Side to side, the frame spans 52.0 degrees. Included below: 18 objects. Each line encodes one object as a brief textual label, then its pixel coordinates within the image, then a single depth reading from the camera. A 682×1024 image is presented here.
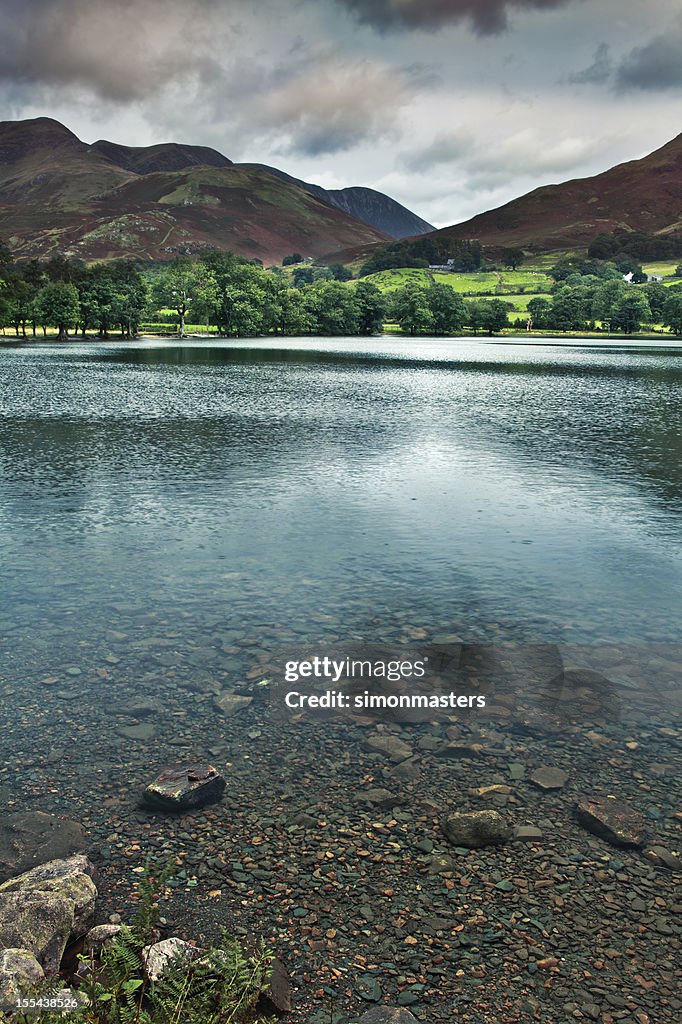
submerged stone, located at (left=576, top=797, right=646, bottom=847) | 11.16
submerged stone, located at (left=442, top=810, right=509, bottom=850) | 11.06
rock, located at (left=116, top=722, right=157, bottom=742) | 13.77
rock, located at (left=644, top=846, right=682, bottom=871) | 10.61
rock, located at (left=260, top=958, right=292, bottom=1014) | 7.99
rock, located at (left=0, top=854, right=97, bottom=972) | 8.22
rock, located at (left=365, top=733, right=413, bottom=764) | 13.46
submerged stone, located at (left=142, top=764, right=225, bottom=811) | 11.59
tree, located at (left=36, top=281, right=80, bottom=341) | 198.25
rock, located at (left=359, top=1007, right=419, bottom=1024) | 7.80
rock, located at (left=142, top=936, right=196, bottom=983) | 7.86
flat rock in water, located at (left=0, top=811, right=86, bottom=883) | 10.28
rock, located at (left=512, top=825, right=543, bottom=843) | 11.17
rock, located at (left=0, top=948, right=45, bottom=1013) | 7.30
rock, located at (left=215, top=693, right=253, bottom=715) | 14.91
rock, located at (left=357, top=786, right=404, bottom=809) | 11.97
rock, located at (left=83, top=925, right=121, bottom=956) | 8.45
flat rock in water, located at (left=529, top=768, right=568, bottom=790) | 12.54
